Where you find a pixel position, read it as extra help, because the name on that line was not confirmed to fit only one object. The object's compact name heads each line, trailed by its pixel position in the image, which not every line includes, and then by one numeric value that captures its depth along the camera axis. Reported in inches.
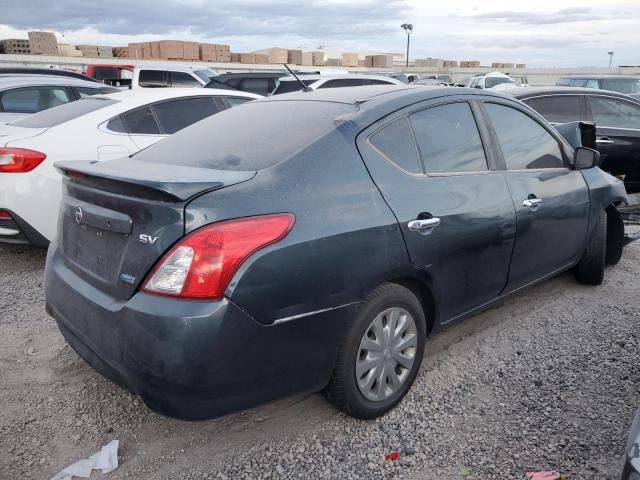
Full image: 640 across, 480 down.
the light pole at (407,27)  1749.5
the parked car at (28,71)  434.6
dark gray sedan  85.3
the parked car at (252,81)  495.8
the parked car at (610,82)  550.5
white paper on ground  95.7
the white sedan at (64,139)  180.7
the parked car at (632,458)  65.4
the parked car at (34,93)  291.6
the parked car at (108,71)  794.8
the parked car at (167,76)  583.2
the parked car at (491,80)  889.5
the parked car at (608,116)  270.7
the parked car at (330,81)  444.1
